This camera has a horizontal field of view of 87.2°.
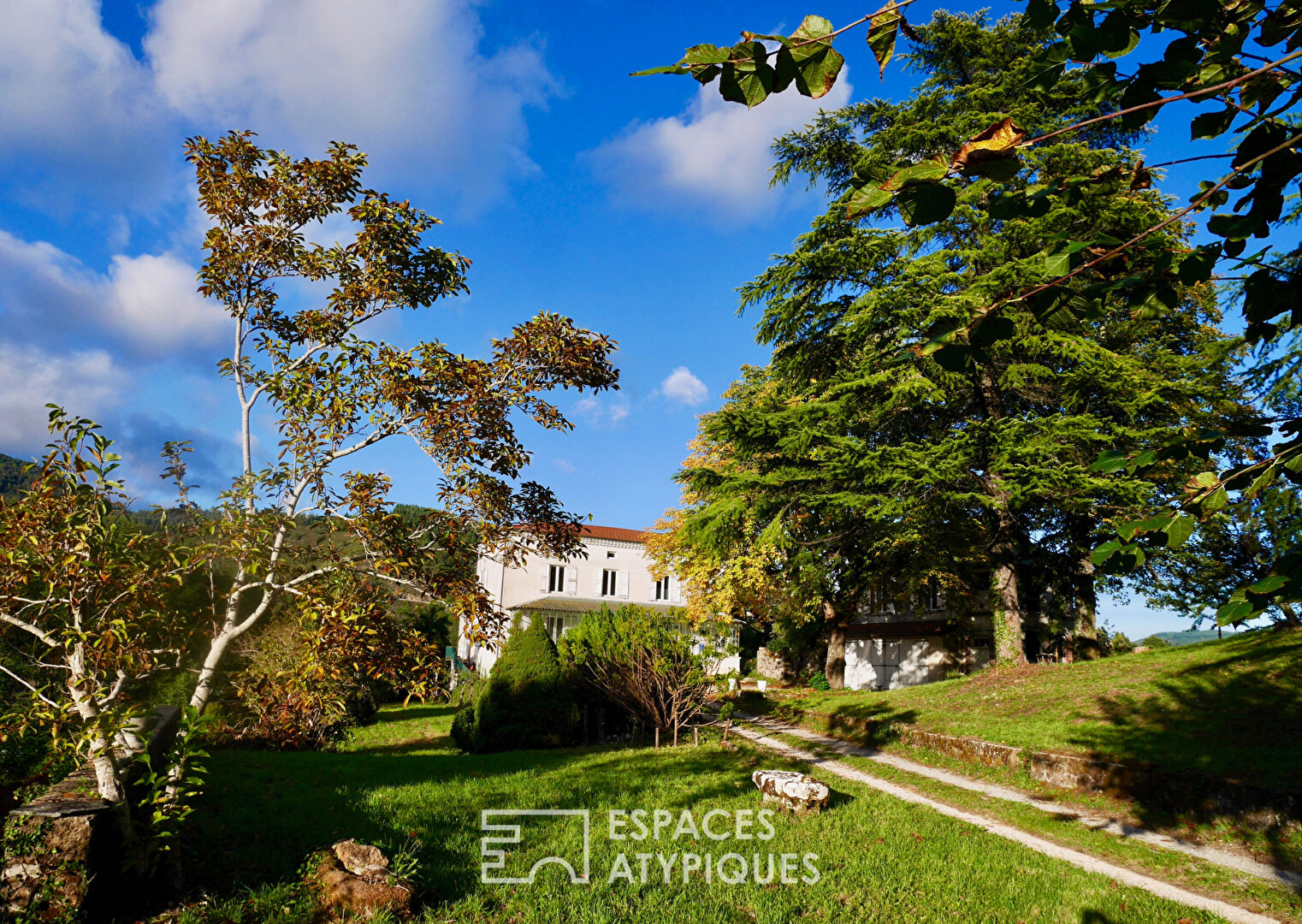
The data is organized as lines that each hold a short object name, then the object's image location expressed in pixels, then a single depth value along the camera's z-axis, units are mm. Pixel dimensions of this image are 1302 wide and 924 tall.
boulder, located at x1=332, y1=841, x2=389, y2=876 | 5492
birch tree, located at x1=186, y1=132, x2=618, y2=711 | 6074
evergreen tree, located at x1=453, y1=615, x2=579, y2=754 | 14352
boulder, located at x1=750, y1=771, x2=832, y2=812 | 8719
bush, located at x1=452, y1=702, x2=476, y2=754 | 14781
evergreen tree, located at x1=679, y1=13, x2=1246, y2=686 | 14508
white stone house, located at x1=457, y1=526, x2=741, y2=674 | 37219
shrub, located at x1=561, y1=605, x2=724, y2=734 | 13906
